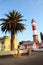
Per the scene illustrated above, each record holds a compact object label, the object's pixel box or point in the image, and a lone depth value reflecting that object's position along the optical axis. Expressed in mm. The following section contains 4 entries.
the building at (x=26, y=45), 32002
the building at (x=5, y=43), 19689
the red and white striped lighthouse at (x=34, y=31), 27328
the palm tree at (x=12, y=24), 14910
